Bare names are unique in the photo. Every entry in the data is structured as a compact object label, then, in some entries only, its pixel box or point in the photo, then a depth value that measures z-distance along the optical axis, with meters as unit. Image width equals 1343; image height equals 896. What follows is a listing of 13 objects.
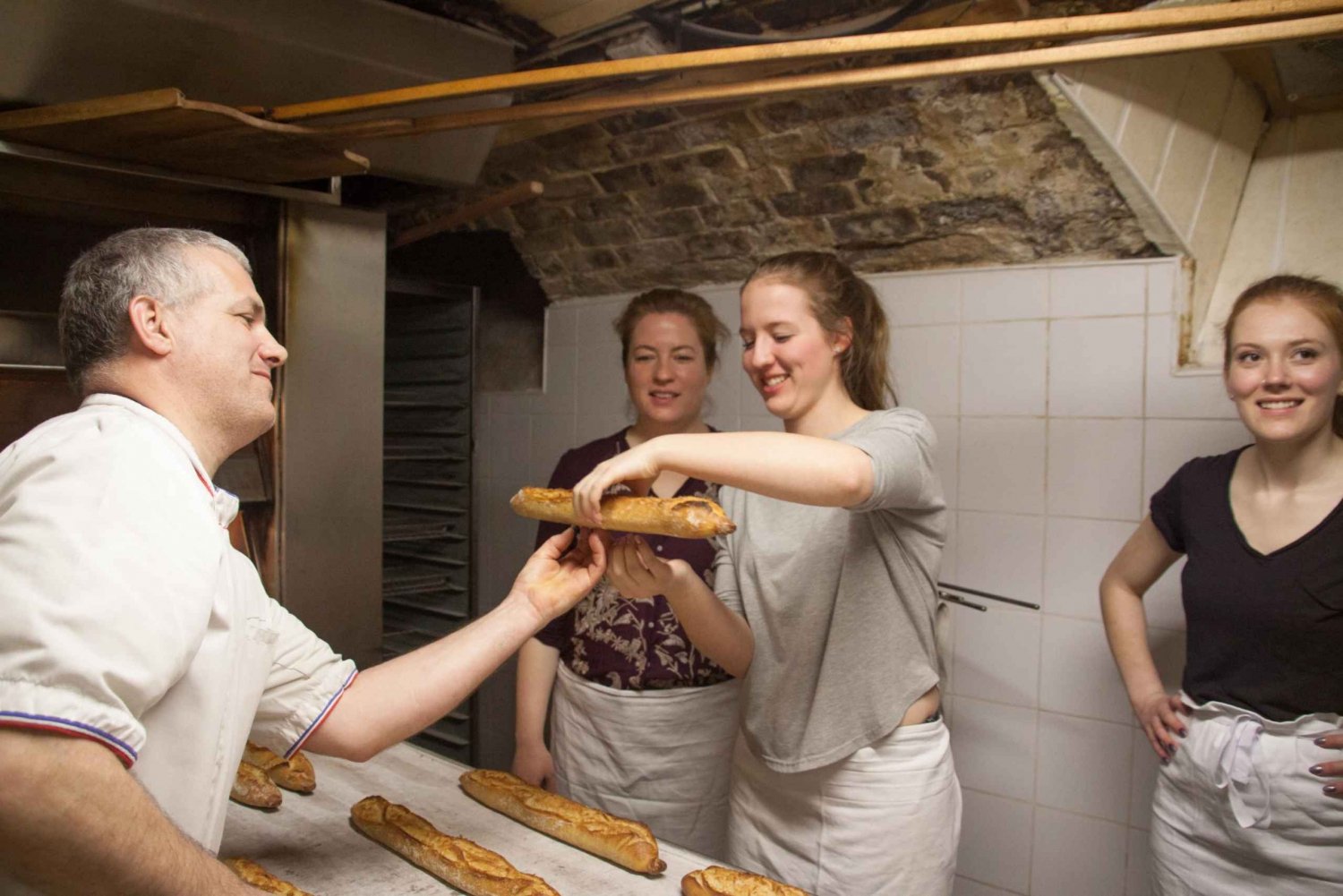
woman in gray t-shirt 1.80
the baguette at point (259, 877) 1.46
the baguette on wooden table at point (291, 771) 1.92
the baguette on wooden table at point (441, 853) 1.49
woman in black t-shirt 1.86
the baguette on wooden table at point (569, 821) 1.59
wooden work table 1.56
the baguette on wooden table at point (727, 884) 1.45
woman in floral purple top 2.29
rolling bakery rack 3.65
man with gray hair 1.00
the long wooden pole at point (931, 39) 1.32
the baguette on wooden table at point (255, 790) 1.83
